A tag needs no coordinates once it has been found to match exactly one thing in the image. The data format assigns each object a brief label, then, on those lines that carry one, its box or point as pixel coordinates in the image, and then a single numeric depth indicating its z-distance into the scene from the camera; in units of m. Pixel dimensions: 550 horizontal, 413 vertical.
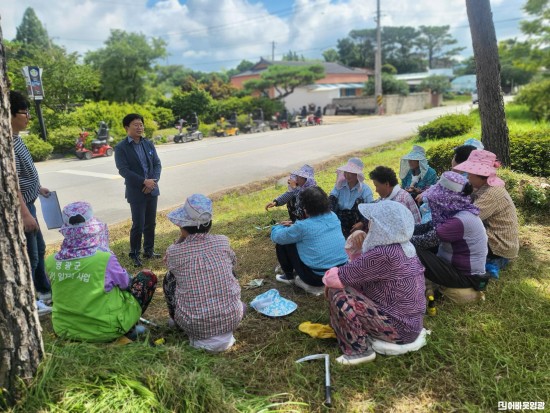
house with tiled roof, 41.94
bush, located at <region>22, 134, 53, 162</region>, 14.47
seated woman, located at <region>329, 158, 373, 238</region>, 4.58
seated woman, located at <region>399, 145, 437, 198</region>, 5.14
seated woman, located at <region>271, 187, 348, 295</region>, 3.55
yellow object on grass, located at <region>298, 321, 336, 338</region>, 3.02
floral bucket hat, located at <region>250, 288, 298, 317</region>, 3.43
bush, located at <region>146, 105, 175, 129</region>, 24.47
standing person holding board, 3.32
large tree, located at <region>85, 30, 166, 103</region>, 25.06
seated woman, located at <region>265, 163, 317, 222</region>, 4.72
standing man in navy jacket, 4.54
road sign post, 13.28
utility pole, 33.59
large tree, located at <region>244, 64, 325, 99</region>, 33.22
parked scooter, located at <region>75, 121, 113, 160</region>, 14.70
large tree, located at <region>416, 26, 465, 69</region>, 72.56
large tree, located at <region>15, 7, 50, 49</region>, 48.06
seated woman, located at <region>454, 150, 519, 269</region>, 3.57
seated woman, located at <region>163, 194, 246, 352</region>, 2.77
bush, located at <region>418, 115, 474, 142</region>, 12.64
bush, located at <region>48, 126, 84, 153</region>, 15.71
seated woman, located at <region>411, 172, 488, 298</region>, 3.16
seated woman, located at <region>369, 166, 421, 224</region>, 3.96
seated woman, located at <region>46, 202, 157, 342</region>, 2.68
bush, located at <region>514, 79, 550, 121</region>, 14.84
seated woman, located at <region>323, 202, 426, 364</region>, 2.59
